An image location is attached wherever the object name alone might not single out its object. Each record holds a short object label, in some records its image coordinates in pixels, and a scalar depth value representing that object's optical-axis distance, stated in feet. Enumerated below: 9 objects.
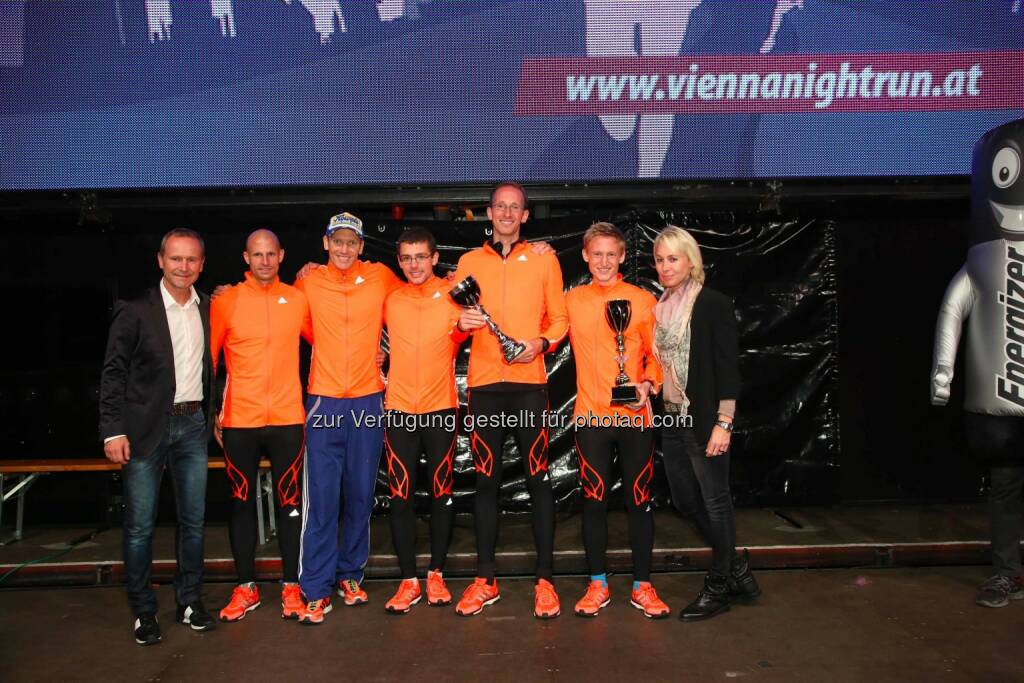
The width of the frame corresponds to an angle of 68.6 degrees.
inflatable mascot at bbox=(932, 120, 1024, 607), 12.28
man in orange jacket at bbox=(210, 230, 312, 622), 12.28
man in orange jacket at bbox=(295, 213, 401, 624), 12.59
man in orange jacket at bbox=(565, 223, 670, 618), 12.32
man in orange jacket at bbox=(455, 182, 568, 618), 12.48
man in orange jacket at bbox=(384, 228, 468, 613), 12.60
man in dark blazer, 11.65
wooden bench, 16.19
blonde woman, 11.98
